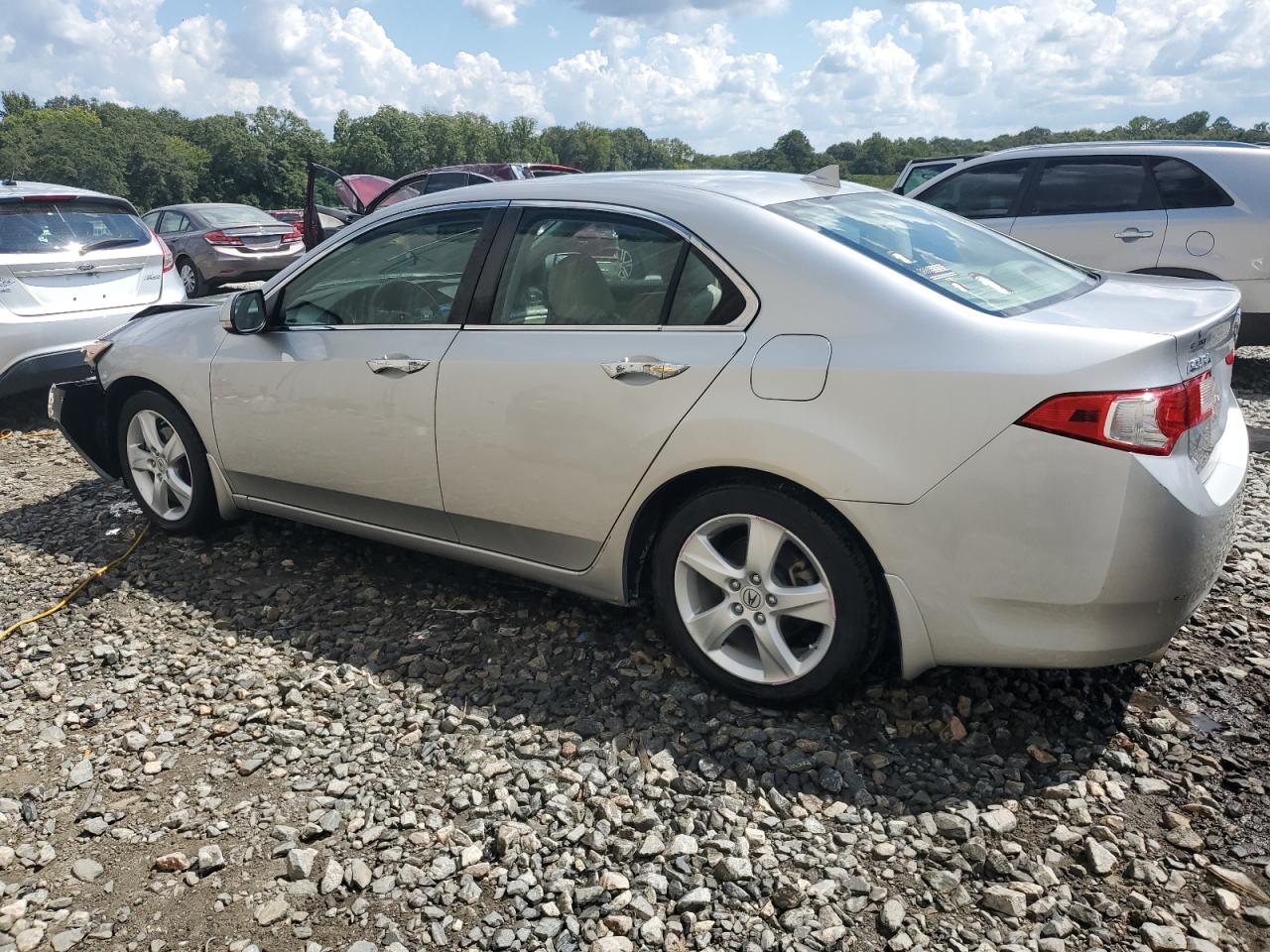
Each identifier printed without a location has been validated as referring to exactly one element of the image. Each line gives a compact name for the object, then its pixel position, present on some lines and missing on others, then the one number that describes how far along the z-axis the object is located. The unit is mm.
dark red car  10172
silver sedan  2500
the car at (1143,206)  6672
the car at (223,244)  14516
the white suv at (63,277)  6754
